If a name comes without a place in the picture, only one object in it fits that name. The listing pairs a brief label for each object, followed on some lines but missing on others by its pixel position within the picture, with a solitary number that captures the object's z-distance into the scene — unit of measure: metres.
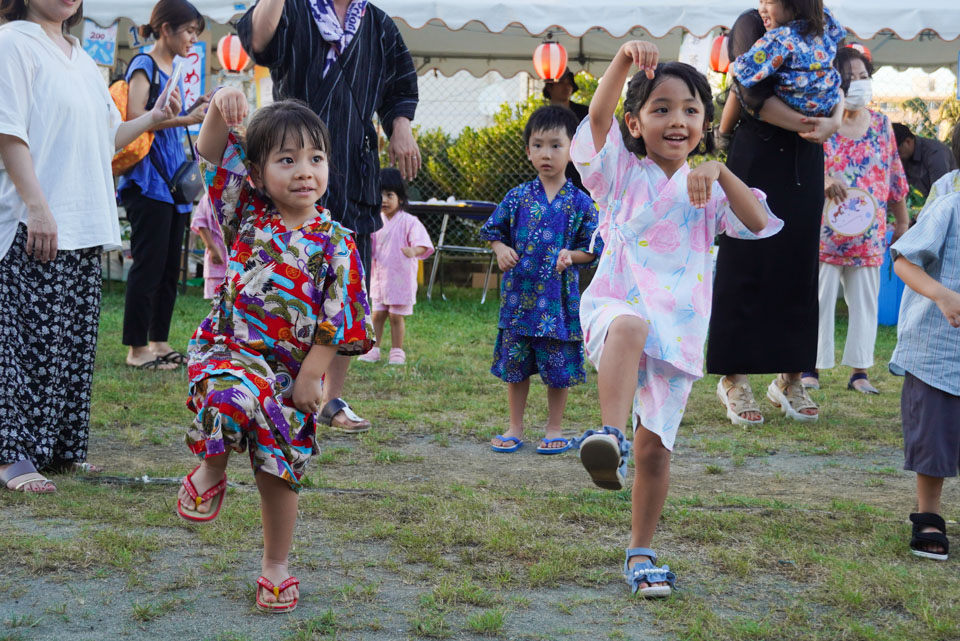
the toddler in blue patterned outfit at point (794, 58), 4.29
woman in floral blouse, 5.46
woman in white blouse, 3.23
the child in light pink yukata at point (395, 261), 6.87
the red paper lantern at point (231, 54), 10.98
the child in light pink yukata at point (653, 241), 2.46
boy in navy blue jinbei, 4.32
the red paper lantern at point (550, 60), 10.27
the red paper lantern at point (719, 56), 10.28
